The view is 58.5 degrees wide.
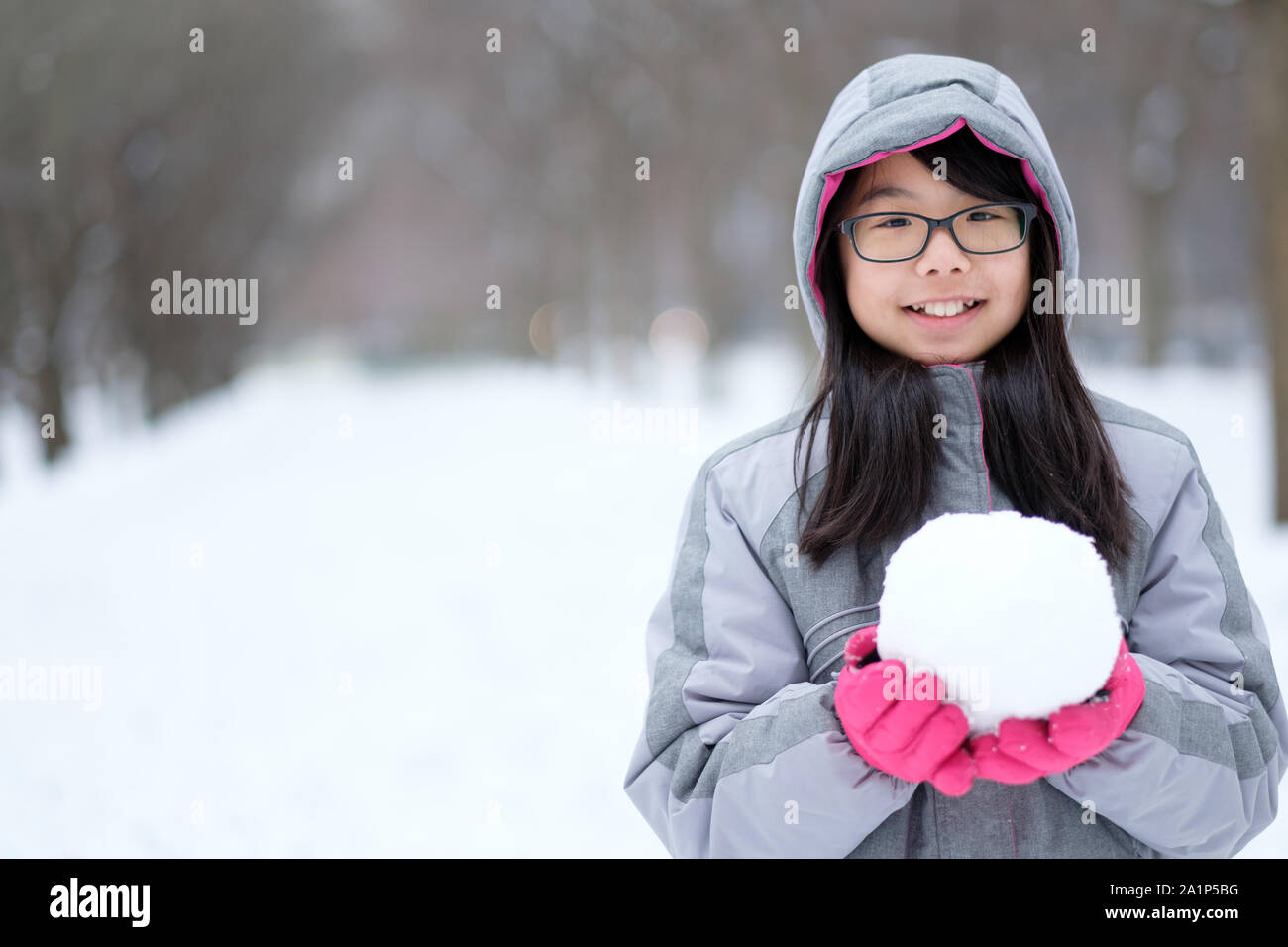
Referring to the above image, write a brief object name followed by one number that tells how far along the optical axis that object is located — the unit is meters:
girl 1.65
